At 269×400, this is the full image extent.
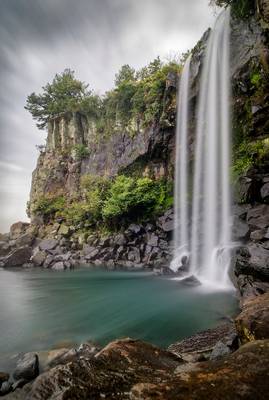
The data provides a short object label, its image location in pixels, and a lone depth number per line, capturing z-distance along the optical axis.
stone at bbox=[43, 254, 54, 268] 20.42
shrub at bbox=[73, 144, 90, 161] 31.16
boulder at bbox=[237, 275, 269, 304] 6.90
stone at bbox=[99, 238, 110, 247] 20.79
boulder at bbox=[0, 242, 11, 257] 25.21
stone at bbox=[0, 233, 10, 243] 32.07
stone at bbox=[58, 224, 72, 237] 25.50
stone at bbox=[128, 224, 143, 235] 19.26
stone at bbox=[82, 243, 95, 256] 21.23
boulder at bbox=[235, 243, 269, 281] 7.06
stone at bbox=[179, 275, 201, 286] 11.90
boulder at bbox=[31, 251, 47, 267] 21.09
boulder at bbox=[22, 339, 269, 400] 1.88
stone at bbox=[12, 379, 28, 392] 3.86
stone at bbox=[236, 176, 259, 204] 11.93
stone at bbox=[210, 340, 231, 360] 4.03
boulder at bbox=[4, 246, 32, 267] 21.61
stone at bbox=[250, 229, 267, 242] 9.17
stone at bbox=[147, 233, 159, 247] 17.99
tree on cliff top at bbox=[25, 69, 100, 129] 34.22
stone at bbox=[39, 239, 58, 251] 22.95
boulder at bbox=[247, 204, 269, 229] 10.43
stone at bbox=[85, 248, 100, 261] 20.39
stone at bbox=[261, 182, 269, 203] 11.06
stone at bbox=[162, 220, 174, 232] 17.86
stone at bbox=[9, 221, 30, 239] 32.20
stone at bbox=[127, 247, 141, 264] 18.17
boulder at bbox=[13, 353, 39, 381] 4.13
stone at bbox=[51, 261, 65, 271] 19.11
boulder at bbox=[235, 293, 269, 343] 3.47
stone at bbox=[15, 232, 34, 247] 25.53
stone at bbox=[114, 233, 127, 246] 19.41
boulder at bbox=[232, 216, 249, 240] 11.64
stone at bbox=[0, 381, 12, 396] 3.74
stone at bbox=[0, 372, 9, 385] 4.06
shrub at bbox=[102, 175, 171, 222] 19.94
